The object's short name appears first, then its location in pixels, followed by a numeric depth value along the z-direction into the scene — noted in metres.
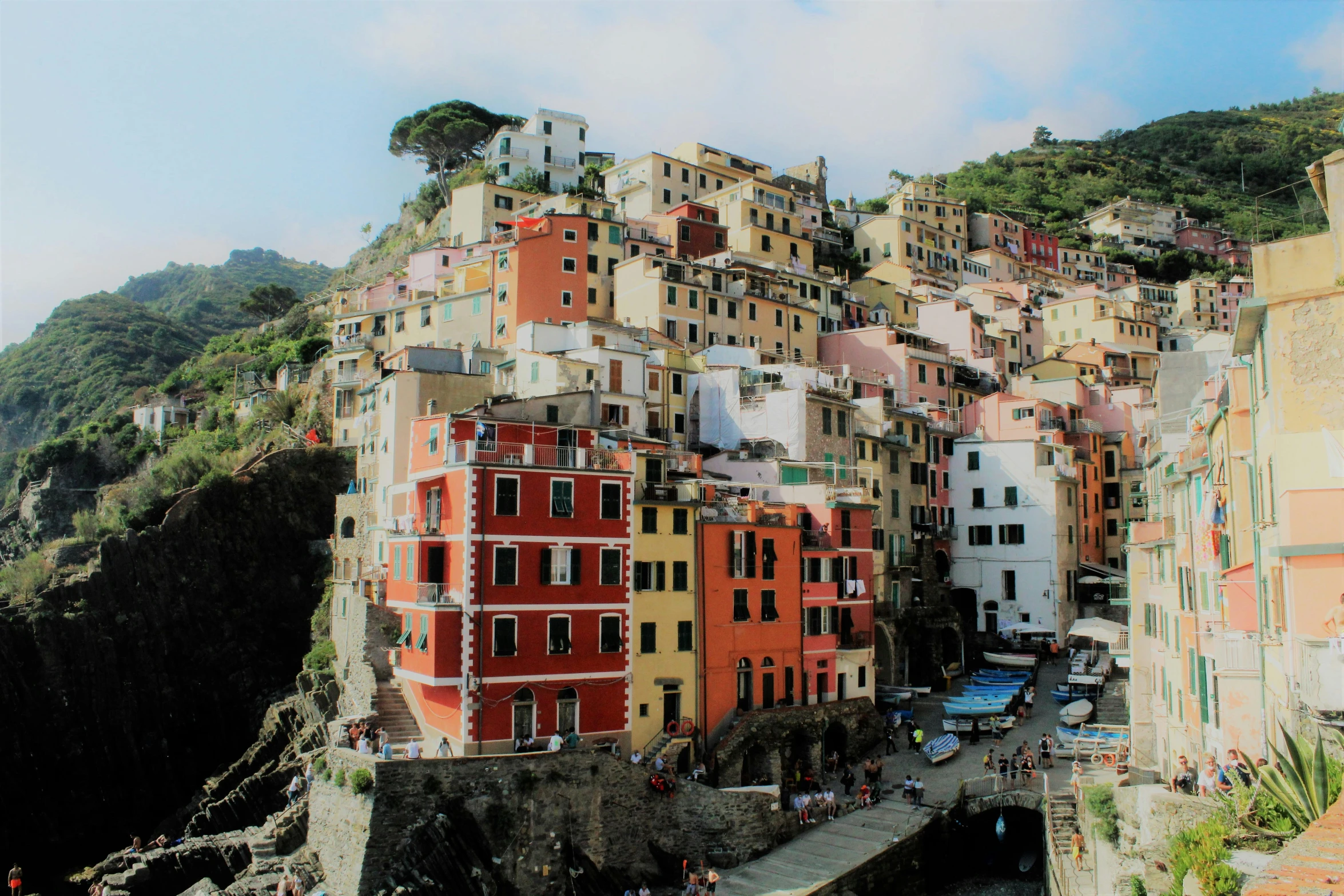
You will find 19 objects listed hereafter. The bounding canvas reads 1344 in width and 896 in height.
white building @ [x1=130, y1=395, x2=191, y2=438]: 80.25
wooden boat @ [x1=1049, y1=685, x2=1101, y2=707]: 47.38
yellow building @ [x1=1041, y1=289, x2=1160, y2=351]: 88.56
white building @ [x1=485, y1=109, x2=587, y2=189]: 92.44
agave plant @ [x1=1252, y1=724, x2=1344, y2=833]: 16.11
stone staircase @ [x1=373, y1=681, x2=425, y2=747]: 37.59
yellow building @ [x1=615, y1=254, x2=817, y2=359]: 62.00
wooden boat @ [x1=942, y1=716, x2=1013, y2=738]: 44.47
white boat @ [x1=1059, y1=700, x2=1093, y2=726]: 43.62
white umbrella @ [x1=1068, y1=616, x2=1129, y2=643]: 48.34
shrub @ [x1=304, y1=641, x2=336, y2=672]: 51.84
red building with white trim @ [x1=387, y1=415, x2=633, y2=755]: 35.03
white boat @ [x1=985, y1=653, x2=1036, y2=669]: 53.06
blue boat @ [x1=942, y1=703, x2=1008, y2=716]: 44.44
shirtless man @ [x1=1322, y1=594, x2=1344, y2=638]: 18.12
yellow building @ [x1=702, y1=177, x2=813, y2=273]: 78.00
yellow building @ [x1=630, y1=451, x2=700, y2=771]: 38.22
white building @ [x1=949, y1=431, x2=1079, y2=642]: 57.97
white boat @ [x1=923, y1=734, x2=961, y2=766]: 41.62
